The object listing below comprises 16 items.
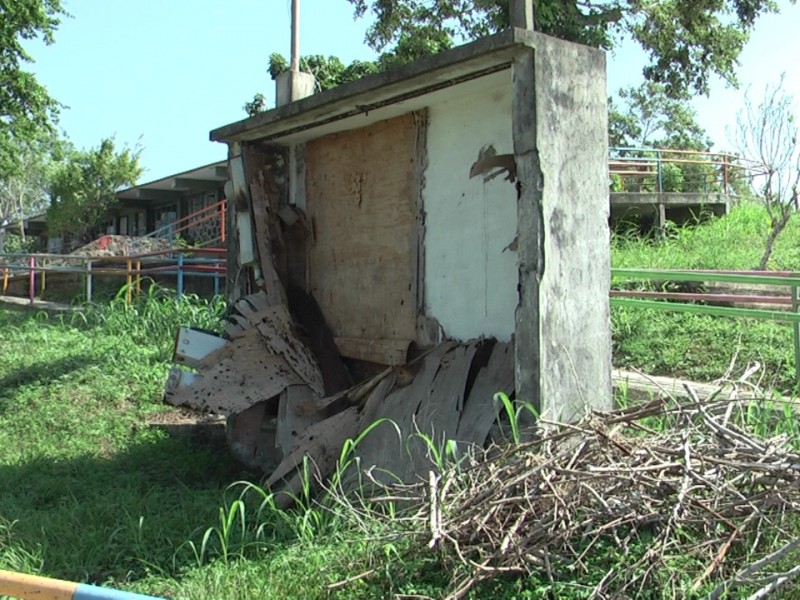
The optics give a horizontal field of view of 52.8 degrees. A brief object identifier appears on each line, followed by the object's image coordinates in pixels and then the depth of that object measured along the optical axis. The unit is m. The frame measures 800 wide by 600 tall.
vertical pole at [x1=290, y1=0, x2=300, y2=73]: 13.10
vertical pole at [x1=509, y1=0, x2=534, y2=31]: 6.62
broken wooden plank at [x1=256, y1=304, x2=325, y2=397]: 6.74
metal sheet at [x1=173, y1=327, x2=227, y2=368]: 6.57
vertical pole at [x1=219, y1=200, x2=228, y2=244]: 21.00
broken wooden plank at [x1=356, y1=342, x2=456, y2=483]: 5.21
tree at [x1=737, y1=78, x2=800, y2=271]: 11.94
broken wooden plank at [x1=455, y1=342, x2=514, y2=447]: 4.95
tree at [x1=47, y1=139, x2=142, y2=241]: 28.88
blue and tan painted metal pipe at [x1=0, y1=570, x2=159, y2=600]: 2.59
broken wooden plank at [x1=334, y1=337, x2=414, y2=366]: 6.36
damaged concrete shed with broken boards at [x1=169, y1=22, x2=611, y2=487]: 4.64
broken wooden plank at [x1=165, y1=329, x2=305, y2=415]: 6.32
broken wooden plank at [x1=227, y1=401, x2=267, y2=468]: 6.68
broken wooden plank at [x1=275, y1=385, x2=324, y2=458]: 6.30
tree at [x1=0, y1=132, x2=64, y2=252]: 42.03
